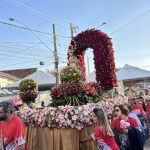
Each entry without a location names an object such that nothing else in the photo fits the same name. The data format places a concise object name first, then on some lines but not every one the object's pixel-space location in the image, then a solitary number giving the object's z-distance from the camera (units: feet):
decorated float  11.99
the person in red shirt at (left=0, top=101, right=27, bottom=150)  6.95
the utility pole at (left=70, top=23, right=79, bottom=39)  49.92
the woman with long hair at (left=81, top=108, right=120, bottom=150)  8.21
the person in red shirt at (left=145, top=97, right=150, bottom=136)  18.39
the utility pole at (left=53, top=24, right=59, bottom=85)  44.31
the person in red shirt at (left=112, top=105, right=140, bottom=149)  9.37
